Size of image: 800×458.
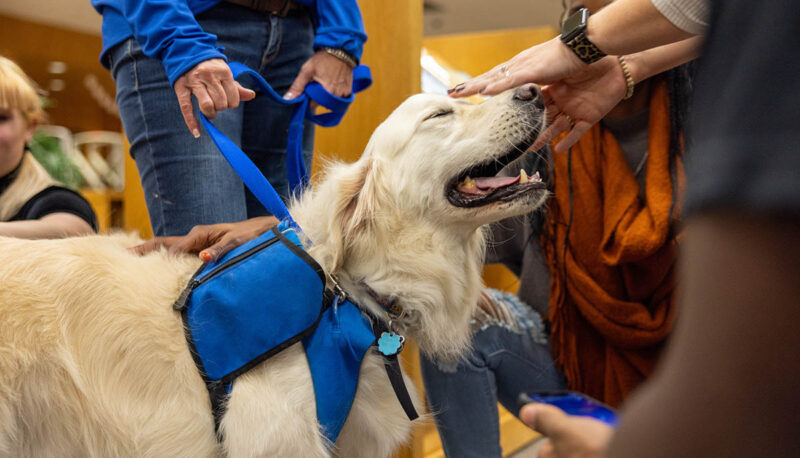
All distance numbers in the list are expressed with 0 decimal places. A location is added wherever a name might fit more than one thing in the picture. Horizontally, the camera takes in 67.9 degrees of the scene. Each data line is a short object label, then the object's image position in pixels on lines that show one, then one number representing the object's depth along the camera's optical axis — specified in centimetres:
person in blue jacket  118
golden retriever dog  105
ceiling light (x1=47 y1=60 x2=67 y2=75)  689
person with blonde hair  164
